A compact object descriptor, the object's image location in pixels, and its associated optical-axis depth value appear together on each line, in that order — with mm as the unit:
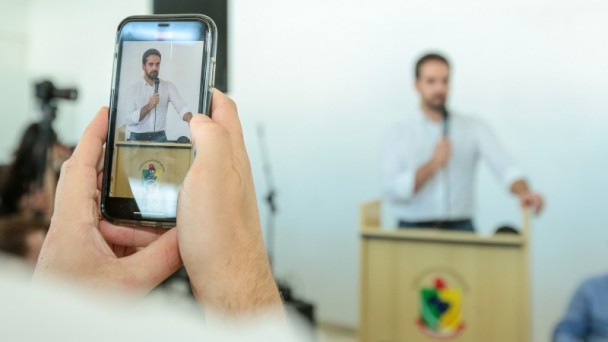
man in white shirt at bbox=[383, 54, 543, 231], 1787
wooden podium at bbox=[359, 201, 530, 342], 1512
